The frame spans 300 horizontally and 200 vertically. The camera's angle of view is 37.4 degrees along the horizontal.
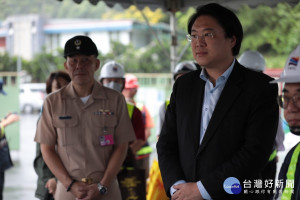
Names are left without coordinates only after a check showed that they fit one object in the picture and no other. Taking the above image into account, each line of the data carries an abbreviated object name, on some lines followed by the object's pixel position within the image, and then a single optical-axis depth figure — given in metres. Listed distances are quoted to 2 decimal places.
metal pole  5.94
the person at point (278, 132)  3.90
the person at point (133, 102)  5.24
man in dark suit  2.15
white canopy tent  5.38
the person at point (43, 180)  3.46
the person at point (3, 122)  4.22
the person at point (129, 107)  3.85
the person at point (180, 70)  4.53
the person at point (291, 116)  1.90
